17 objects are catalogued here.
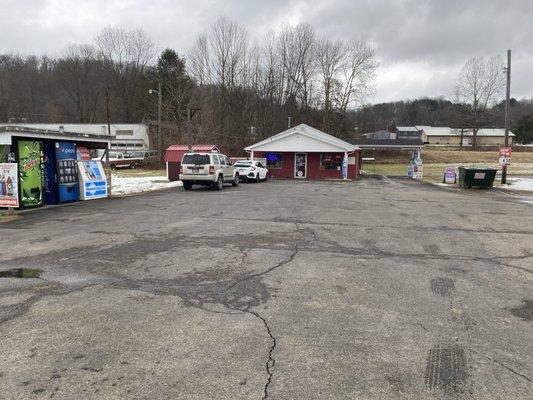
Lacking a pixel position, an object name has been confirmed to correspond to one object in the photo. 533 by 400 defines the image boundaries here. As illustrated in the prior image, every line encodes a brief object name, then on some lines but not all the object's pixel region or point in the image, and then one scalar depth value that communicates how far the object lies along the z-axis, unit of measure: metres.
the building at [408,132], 131.25
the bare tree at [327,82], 65.38
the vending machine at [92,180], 17.81
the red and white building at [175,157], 30.98
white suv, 22.56
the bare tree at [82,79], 77.50
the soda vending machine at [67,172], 16.86
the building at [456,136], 115.18
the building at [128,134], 66.12
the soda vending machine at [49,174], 16.38
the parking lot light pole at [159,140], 47.44
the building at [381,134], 111.32
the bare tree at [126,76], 77.06
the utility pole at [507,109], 29.61
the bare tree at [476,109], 90.75
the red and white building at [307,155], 37.81
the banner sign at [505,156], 29.07
